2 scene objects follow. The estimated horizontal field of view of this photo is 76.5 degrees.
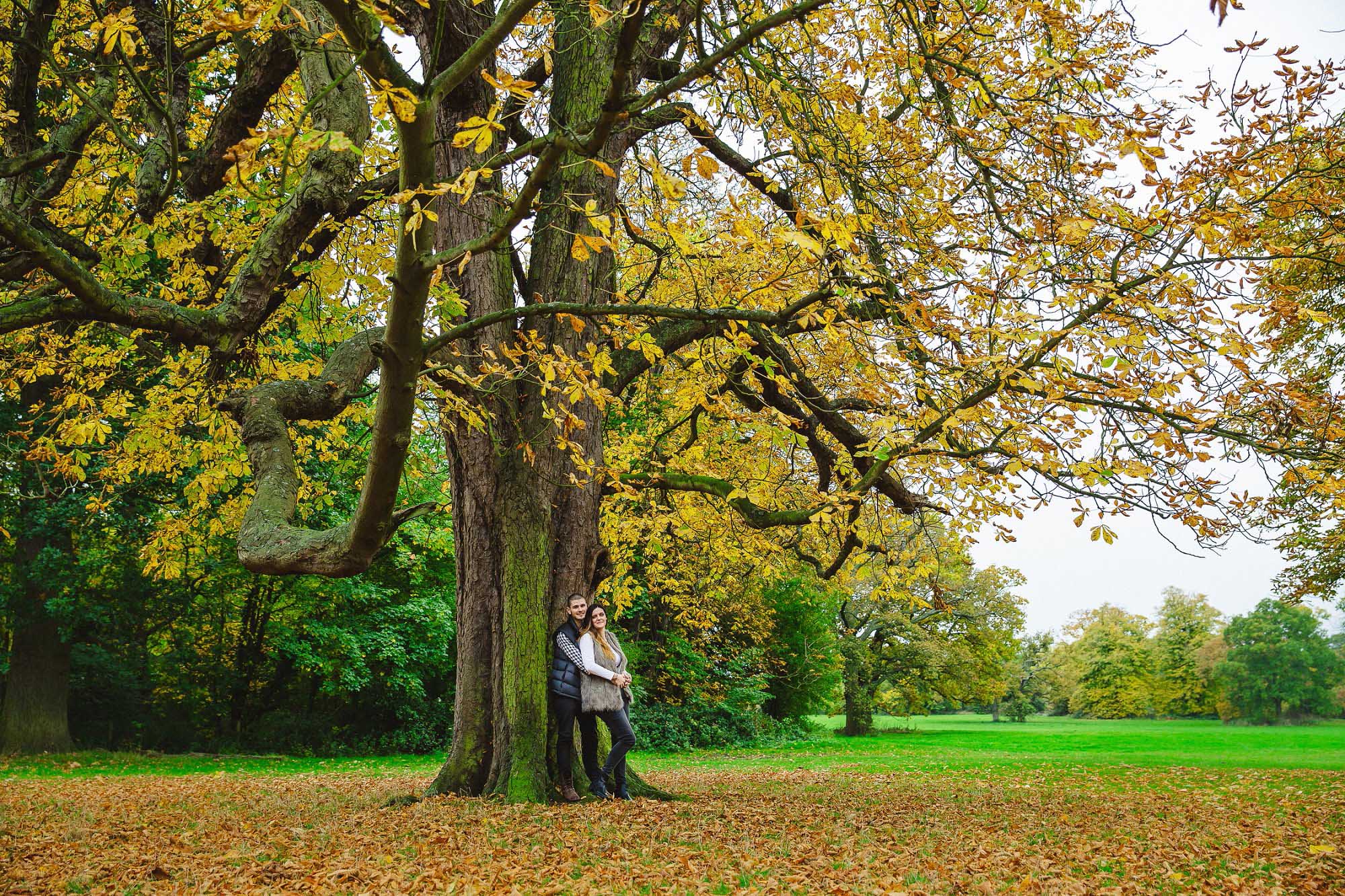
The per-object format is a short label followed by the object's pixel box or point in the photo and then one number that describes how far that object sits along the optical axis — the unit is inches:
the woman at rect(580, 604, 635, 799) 297.4
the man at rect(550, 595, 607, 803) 295.0
